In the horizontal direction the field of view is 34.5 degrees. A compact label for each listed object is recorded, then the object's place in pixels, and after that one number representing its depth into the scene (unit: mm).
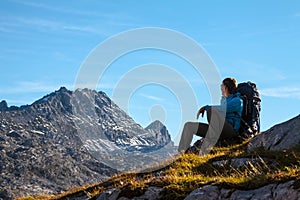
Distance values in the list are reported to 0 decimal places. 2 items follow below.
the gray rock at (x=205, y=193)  9898
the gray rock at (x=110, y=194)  12012
